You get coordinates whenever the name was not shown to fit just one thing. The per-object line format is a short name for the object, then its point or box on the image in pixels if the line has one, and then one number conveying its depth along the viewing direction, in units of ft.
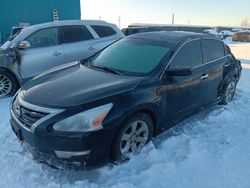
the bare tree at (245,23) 262.22
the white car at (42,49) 14.02
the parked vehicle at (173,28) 43.22
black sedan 6.80
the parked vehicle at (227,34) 86.71
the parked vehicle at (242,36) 73.58
